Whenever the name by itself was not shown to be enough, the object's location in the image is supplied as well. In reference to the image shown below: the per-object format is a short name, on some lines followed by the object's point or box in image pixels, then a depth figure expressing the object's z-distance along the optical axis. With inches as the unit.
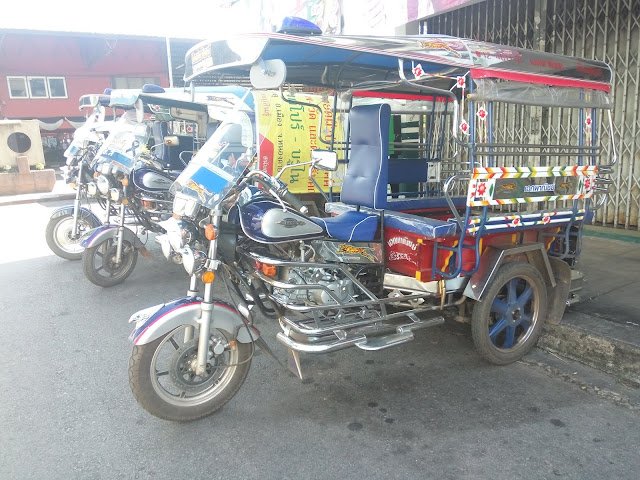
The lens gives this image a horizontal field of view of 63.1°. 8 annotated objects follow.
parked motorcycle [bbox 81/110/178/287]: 219.3
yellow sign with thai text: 259.0
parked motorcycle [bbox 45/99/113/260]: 245.0
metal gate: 257.8
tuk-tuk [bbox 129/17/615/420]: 116.4
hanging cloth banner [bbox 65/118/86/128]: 899.6
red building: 855.7
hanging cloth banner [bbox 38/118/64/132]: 876.8
